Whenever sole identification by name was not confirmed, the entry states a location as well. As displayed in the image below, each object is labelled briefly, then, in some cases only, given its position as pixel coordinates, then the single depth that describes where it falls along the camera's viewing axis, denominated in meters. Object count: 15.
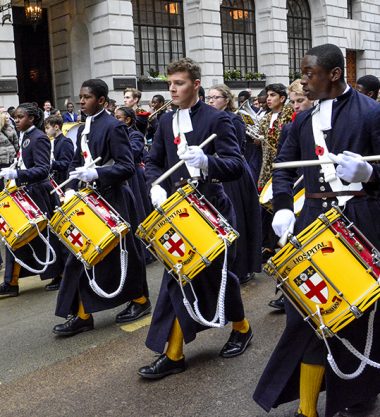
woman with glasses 6.52
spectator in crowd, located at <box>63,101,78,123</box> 16.75
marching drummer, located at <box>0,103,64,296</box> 6.39
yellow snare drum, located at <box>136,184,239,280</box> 3.90
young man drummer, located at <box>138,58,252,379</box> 4.29
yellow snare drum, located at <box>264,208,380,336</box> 3.02
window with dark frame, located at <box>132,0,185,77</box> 21.09
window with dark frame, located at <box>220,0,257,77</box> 23.88
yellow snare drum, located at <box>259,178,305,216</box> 6.41
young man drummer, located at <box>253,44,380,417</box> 3.29
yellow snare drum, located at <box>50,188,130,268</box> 4.83
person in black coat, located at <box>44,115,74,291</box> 8.48
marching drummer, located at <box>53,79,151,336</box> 5.31
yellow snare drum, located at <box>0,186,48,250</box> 5.98
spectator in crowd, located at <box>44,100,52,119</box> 15.97
